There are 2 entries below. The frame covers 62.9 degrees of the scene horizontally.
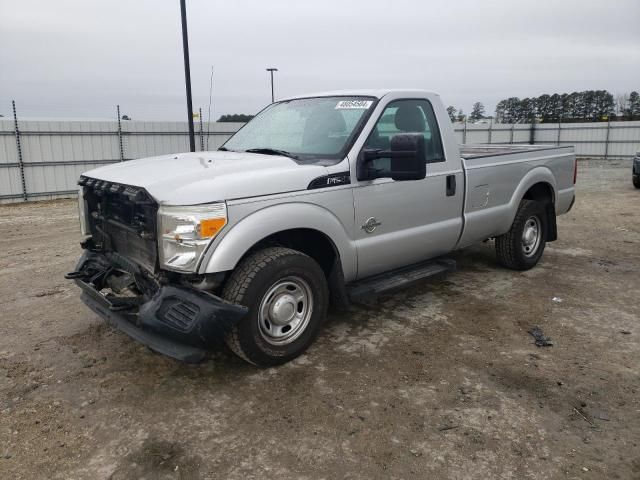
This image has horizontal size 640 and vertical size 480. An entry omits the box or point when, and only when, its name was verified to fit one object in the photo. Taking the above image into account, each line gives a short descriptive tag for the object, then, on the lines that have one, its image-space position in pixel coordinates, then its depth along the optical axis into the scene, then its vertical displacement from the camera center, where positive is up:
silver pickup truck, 3.28 -0.63
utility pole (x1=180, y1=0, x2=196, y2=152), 11.83 +1.98
